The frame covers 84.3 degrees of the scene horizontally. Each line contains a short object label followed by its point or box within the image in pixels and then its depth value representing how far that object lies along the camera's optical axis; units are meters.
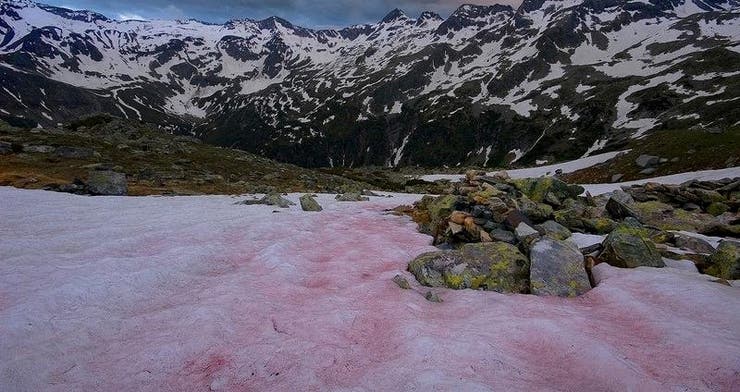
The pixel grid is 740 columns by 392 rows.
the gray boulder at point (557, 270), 10.38
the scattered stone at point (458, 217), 15.86
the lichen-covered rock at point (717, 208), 21.05
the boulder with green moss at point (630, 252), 11.63
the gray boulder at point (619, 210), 19.78
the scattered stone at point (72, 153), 39.16
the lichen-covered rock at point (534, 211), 17.61
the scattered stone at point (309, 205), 23.72
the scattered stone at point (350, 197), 29.95
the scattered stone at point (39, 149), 38.78
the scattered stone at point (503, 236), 14.11
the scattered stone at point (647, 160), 54.12
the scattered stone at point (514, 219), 14.97
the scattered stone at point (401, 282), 10.67
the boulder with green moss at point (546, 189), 23.77
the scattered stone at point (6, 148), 36.62
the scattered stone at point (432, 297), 10.01
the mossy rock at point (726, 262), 10.65
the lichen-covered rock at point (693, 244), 13.88
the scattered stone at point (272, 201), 24.75
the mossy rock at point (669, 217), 19.58
